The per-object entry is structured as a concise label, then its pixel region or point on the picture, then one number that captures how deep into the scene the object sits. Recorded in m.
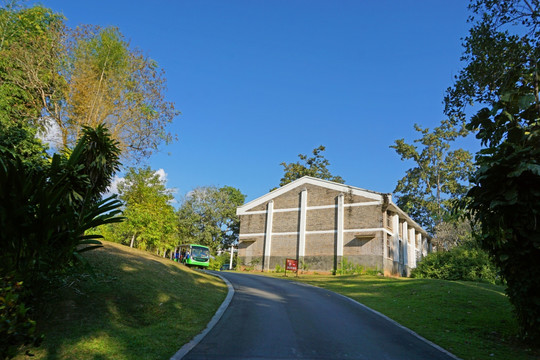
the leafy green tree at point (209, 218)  57.34
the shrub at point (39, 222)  5.57
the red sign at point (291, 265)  29.36
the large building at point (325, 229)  33.81
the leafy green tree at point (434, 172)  49.31
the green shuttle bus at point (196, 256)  34.41
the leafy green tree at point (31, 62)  18.48
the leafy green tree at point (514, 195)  8.12
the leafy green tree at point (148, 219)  29.69
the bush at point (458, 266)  25.92
